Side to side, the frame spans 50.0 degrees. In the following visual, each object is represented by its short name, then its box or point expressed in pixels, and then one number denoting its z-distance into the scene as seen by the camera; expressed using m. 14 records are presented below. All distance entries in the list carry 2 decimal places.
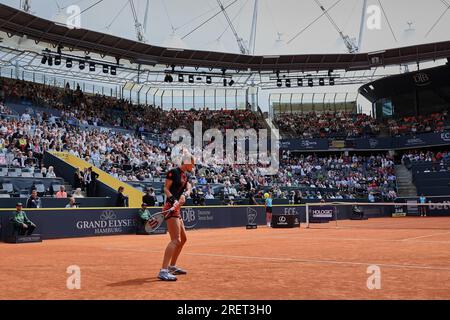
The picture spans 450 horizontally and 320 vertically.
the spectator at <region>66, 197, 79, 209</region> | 21.42
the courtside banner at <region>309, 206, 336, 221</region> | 31.47
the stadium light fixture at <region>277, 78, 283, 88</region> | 49.38
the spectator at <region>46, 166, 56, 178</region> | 25.34
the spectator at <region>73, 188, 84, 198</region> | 23.75
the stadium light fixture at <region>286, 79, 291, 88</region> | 48.44
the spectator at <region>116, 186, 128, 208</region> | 23.67
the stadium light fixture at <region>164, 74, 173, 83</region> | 45.37
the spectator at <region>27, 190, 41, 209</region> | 19.80
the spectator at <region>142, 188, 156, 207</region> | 24.19
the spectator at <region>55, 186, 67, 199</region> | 22.53
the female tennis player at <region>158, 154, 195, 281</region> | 8.10
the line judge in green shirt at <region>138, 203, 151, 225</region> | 23.09
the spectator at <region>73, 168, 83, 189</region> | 25.62
